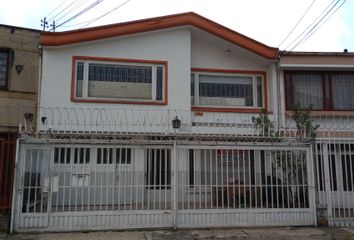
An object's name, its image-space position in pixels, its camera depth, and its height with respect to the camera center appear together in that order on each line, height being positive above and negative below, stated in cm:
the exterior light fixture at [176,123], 1084 +125
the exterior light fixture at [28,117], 945 +128
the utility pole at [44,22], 3028 +1196
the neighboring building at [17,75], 1256 +316
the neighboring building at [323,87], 1324 +292
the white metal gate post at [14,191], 816 -58
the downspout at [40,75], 1198 +298
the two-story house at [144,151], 859 +36
